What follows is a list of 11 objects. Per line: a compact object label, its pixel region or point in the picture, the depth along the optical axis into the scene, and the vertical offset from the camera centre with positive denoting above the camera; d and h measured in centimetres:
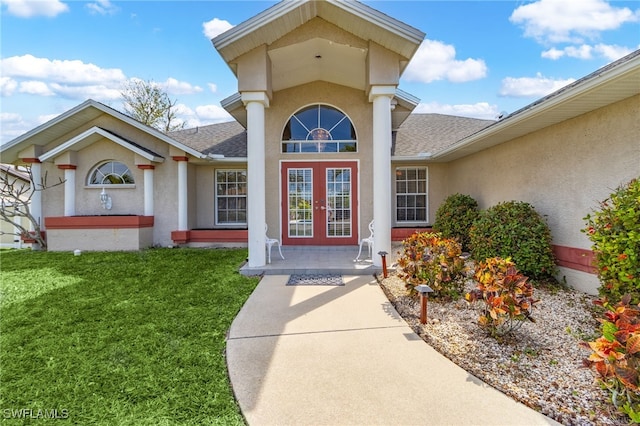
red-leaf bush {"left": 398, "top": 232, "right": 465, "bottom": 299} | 483 -91
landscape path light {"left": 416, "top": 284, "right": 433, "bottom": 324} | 411 -128
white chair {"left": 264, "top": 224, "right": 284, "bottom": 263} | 768 -78
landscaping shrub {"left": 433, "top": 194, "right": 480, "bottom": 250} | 851 -22
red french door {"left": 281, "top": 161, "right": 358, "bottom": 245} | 998 +24
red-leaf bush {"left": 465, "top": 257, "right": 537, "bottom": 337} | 339 -100
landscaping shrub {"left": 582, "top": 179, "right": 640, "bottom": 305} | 361 -45
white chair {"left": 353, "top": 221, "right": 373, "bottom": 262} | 759 -77
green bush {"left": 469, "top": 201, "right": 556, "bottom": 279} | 553 -57
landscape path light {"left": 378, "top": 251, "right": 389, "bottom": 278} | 649 -113
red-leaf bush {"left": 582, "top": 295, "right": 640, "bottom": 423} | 213 -110
